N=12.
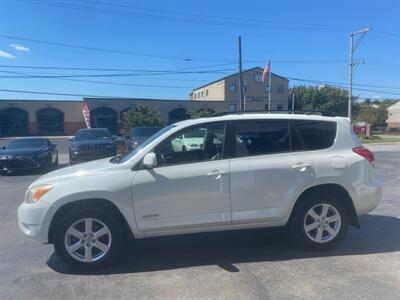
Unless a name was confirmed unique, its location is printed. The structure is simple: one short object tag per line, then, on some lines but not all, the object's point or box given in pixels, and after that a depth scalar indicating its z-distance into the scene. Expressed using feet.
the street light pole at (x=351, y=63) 130.00
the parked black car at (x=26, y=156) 45.65
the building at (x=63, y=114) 179.32
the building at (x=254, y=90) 210.59
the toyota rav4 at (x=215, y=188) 14.88
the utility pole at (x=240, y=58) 104.01
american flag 138.33
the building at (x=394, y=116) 260.21
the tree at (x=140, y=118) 113.29
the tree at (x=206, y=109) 162.91
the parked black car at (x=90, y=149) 48.29
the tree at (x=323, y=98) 258.57
